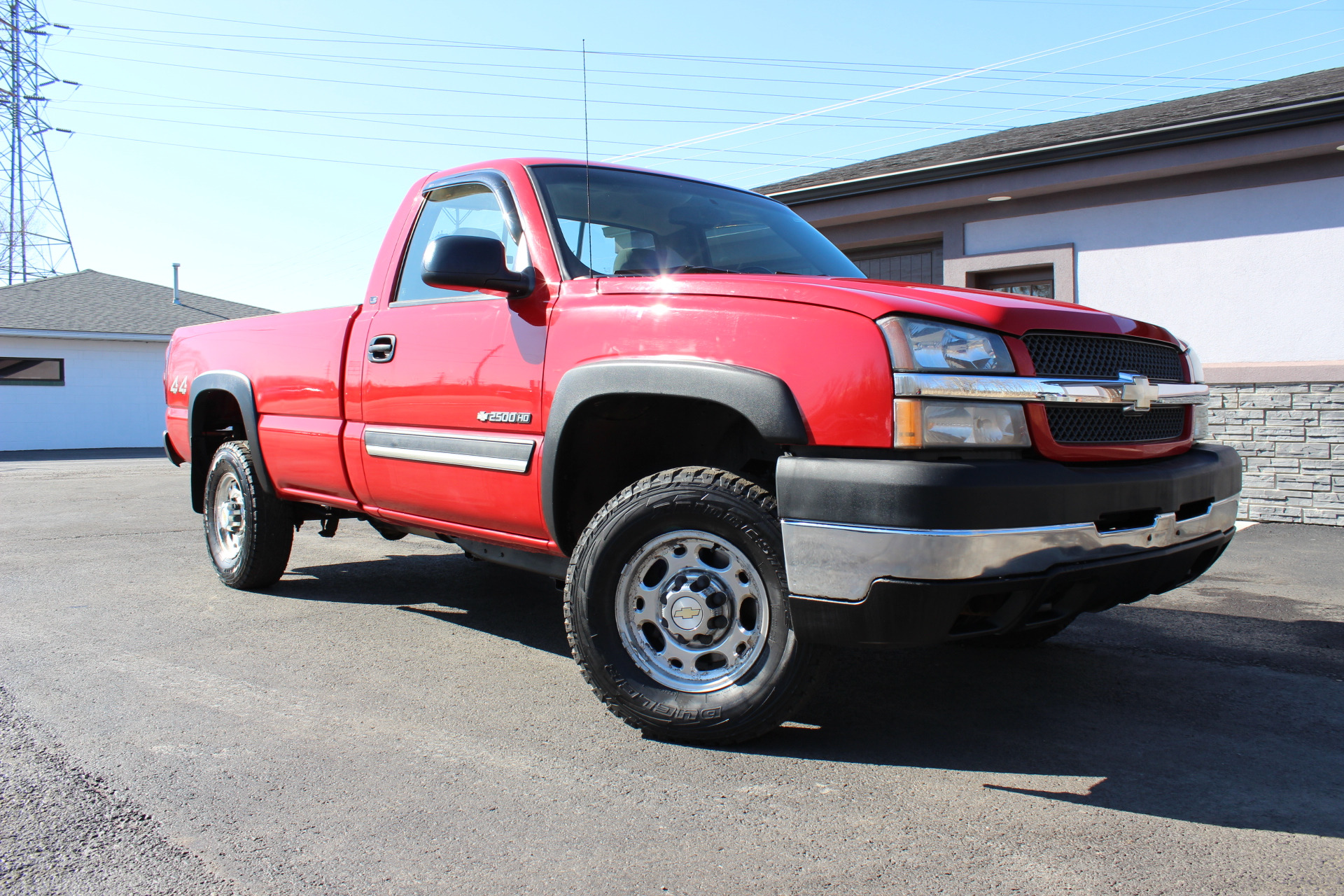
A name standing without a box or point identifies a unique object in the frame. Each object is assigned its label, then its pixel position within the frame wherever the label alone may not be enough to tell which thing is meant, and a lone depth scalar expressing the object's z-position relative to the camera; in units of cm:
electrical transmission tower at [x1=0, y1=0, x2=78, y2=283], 5506
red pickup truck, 277
